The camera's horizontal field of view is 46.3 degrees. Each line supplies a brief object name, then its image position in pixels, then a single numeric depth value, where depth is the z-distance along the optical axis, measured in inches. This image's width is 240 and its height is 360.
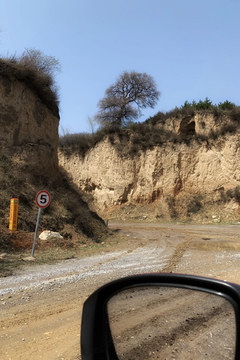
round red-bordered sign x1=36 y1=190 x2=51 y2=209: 385.4
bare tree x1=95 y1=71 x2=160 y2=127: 1735.1
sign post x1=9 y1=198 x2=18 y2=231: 426.9
